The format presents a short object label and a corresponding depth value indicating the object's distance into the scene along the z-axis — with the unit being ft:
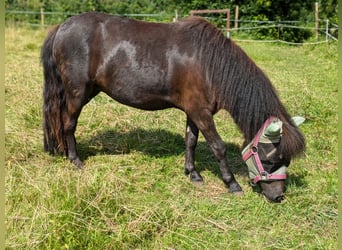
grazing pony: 13.34
